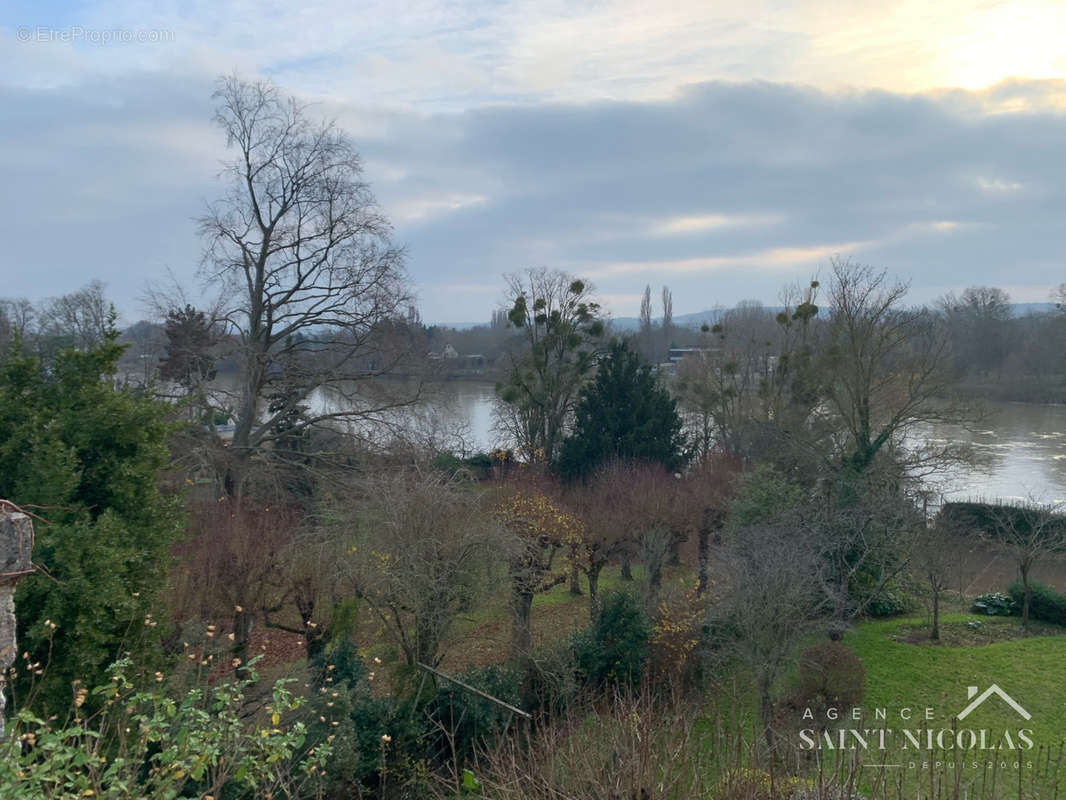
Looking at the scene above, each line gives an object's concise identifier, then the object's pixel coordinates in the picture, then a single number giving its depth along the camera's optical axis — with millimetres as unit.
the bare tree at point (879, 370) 18672
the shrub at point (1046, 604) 15922
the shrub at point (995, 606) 16719
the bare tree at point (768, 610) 10180
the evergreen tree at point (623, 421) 21312
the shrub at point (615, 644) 11359
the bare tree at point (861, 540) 14070
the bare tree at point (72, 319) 21920
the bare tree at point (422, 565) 10500
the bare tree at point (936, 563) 14812
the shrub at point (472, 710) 9984
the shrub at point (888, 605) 16359
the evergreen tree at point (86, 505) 7266
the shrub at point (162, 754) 3438
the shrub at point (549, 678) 10766
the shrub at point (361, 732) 8180
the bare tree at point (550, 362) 25266
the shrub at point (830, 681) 10852
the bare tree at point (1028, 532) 15766
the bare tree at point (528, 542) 12150
